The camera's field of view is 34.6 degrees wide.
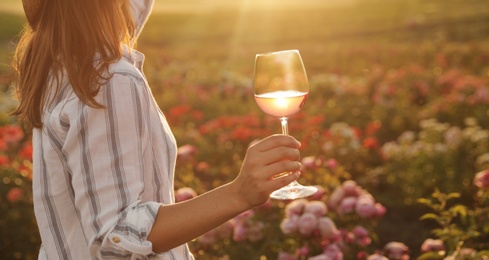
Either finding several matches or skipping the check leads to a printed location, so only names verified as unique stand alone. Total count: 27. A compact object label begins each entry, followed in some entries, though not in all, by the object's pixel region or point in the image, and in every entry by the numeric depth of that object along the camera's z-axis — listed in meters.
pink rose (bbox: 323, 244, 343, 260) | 3.70
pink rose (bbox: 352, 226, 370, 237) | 3.93
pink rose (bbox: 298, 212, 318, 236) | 3.73
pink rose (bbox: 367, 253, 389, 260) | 3.55
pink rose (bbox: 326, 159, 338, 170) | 4.76
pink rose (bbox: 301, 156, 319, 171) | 4.56
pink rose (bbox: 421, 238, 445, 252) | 3.72
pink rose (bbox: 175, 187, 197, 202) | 3.94
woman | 1.69
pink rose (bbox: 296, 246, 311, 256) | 3.74
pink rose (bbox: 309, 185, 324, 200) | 4.09
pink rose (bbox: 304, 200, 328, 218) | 3.76
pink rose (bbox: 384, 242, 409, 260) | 3.94
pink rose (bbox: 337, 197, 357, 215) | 4.03
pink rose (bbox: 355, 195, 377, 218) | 3.99
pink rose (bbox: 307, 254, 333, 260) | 3.54
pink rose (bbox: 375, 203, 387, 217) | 3.98
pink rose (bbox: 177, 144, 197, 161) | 4.94
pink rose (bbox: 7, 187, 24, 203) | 4.88
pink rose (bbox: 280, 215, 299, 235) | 3.75
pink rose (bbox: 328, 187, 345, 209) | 4.11
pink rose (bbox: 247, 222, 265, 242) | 3.97
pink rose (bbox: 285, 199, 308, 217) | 3.81
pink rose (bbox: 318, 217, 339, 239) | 3.74
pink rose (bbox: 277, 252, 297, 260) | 3.81
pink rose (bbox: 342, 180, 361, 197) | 4.11
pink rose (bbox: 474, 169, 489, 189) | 4.04
